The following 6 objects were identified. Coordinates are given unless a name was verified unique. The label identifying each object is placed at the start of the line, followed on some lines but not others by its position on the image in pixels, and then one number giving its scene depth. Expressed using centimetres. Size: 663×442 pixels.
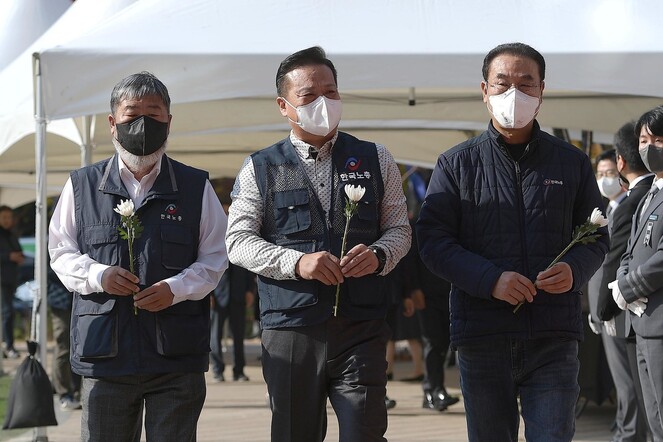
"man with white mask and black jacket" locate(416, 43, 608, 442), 905
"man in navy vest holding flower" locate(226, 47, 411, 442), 919
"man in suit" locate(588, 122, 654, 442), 1412
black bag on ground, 1335
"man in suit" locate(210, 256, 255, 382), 2812
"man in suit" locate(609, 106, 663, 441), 1105
